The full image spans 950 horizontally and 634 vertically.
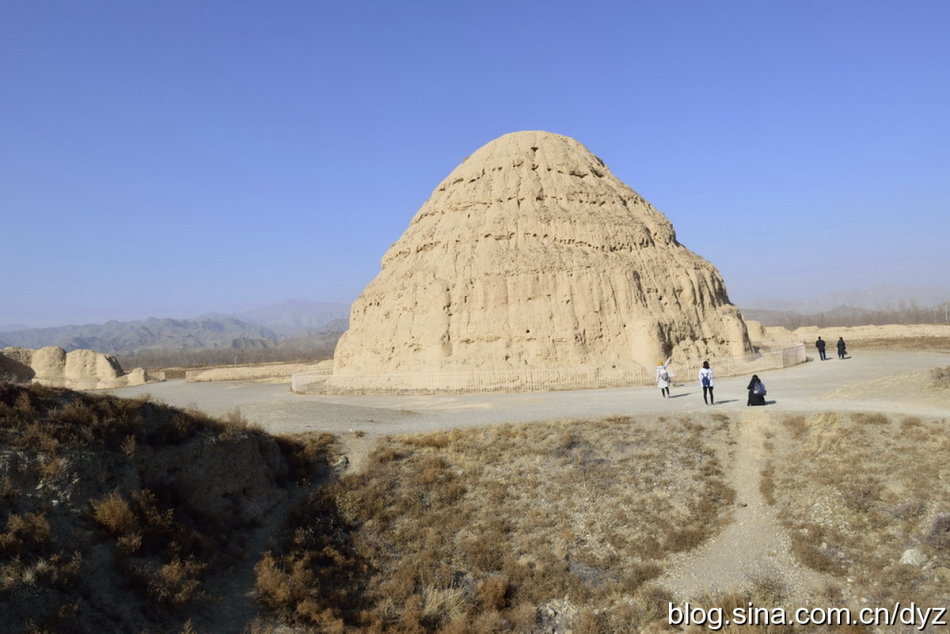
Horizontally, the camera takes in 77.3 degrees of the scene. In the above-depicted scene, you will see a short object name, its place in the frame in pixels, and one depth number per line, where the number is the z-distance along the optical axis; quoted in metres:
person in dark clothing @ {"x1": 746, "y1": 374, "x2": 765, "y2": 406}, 18.52
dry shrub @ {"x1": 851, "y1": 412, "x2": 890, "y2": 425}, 15.58
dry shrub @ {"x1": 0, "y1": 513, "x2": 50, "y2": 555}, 8.40
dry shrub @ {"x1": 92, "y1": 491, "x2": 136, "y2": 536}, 9.72
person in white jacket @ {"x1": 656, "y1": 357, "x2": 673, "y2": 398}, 21.92
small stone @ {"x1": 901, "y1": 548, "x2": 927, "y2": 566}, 11.18
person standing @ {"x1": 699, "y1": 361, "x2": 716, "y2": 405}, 19.56
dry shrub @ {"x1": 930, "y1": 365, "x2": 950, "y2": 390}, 17.94
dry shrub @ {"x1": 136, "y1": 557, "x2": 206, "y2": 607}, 9.24
